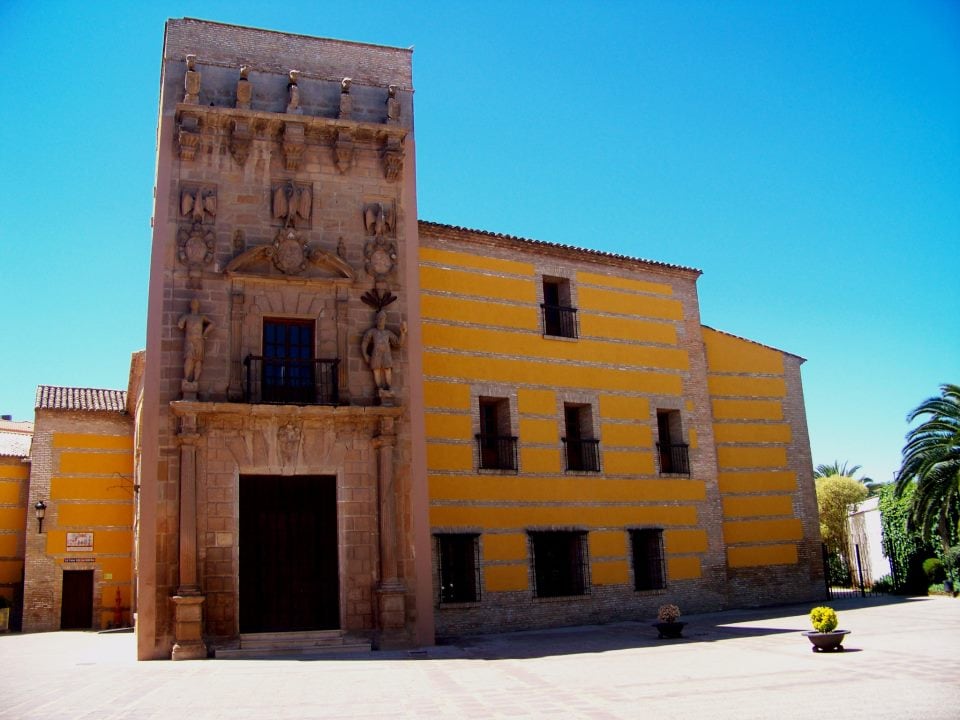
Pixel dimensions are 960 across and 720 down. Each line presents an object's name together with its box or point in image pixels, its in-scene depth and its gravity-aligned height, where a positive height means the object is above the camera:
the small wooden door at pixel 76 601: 24.08 -1.26
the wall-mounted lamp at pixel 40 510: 24.14 +1.41
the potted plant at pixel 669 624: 15.21 -1.64
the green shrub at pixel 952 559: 22.70 -1.03
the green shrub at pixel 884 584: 26.86 -1.95
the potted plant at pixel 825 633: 12.52 -1.59
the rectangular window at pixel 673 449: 21.52 +2.13
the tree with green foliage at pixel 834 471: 44.72 +2.93
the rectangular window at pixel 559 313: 20.84 +5.57
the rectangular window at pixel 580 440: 20.25 +2.29
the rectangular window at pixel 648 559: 20.39 -0.60
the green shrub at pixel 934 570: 24.36 -1.39
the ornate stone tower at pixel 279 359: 14.15 +3.43
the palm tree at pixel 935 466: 22.55 +1.51
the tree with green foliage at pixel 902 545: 25.20 -0.67
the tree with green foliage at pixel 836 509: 33.16 +0.69
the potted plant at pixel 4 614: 23.31 -1.49
